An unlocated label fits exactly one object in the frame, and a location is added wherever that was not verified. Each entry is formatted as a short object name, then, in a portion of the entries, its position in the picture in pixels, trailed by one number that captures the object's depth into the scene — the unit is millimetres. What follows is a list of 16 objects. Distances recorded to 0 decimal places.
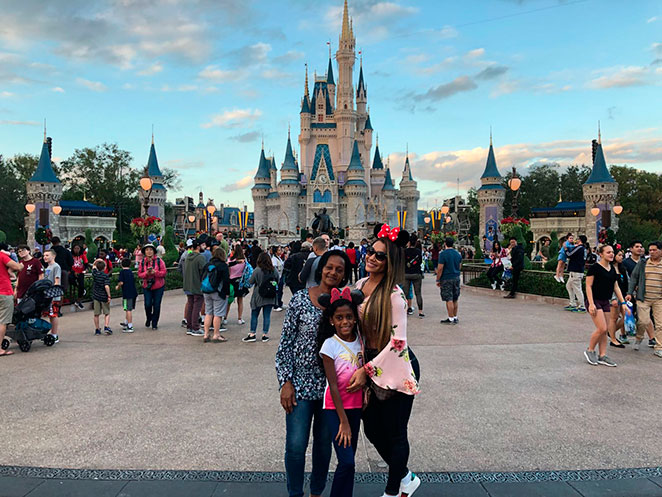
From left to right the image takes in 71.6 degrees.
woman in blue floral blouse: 2625
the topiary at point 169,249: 20328
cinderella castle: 63500
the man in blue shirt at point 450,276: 8891
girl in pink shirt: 2506
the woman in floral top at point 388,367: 2574
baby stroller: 6844
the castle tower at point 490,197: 51625
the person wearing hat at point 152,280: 8328
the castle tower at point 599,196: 40906
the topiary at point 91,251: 23303
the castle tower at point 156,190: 53156
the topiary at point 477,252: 24922
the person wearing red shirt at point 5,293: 6422
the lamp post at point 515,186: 17328
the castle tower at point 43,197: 42844
